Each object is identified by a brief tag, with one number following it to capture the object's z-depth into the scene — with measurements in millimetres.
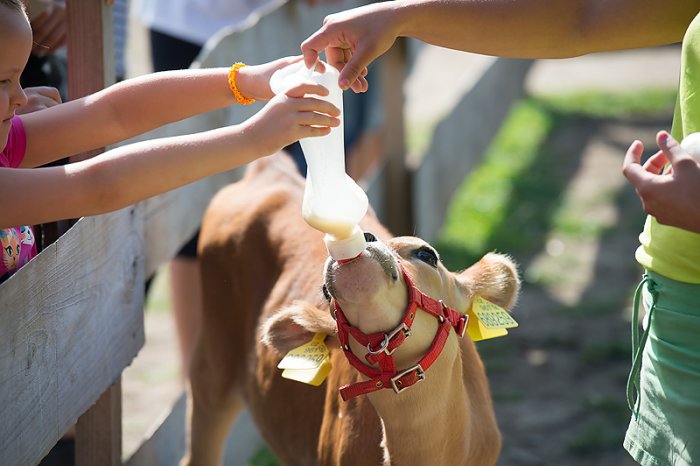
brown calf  4608
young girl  3877
